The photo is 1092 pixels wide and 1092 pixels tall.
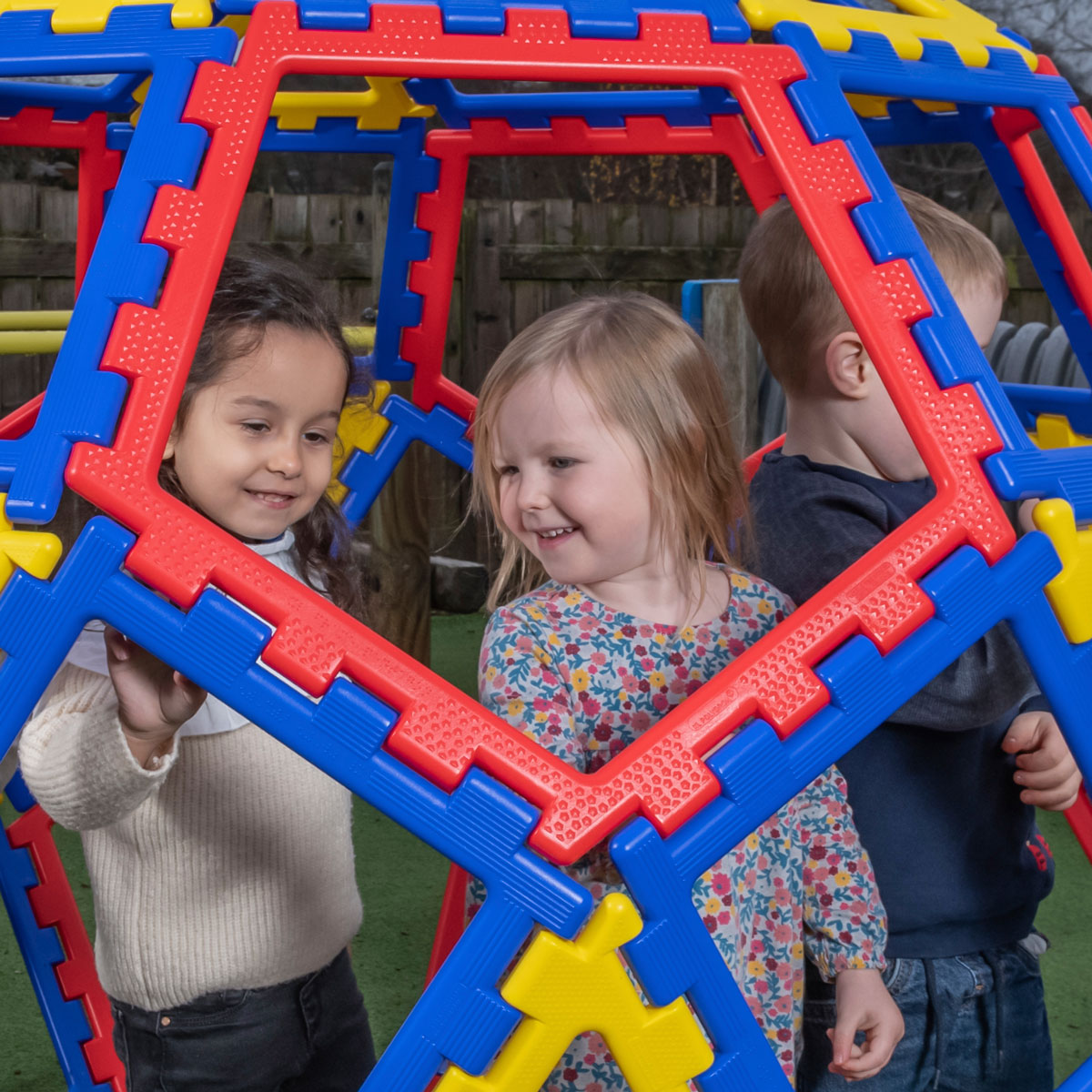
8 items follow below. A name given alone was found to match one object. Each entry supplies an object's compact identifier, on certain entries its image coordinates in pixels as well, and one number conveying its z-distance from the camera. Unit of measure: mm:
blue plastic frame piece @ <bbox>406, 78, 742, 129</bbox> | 1274
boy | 946
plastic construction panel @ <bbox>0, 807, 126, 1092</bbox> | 1266
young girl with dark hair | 915
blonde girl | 825
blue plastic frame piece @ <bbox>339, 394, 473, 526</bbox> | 1512
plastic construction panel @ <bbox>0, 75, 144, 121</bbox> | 1188
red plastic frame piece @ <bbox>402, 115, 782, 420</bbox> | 1296
